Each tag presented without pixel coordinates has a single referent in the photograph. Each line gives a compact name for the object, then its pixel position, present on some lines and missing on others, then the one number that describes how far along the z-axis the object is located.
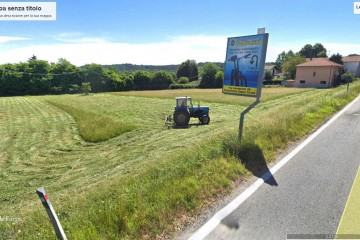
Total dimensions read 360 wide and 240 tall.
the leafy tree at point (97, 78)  76.25
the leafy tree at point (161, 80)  80.62
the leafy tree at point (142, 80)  79.12
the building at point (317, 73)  53.09
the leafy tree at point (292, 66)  69.25
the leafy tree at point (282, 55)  110.56
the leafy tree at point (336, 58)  65.38
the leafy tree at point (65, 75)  75.12
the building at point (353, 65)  75.44
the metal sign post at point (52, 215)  3.00
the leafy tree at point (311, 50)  104.50
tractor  15.88
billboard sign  5.98
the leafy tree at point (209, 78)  75.00
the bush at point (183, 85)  76.44
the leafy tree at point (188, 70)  96.56
